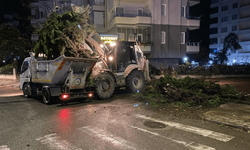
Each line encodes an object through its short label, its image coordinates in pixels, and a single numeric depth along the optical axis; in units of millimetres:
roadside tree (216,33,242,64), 39488
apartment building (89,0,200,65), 26125
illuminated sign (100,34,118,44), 17794
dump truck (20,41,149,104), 8867
